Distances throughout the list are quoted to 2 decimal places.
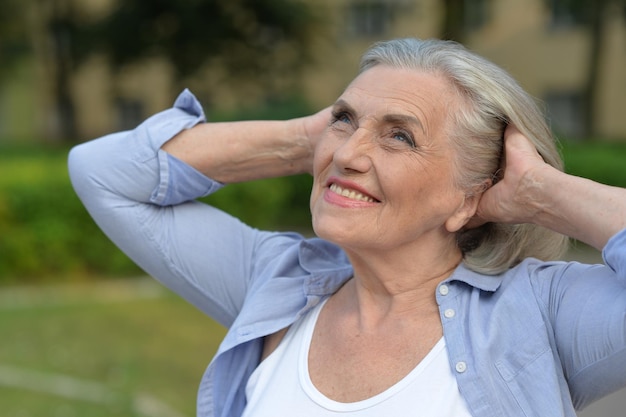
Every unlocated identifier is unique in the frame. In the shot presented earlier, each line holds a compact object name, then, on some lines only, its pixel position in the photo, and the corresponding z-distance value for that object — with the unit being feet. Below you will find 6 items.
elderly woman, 5.88
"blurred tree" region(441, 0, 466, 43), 46.93
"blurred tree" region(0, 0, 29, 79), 69.36
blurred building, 74.90
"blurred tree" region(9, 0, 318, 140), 69.82
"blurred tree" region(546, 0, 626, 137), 59.62
